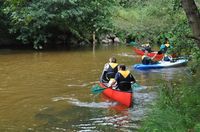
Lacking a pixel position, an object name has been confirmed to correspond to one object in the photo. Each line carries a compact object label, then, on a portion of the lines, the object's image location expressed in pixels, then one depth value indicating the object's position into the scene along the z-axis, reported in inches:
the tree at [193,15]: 213.9
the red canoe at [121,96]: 426.1
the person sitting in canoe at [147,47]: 842.3
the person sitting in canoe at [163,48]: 768.5
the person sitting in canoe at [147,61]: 720.3
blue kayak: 706.2
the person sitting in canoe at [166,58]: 750.4
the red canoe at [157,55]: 800.1
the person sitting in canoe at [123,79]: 438.9
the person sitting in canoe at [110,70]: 491.8
